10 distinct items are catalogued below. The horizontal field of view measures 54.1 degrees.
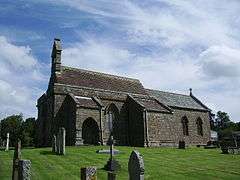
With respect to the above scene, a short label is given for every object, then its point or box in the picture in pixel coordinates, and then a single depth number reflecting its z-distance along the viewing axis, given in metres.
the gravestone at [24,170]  6.25
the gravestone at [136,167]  6.52
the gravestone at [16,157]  7.59
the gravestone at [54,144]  16.39
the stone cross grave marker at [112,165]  12.26
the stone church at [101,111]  23.43
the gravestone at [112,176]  6.73
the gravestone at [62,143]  15.48
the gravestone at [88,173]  5.81
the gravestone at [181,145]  24.70
